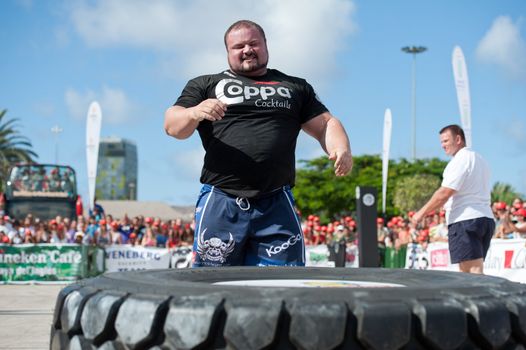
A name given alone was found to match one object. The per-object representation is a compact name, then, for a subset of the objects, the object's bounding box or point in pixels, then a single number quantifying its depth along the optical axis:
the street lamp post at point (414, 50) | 58.81
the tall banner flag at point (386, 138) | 21.25
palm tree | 48.47
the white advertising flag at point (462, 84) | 15.62
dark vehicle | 20.45
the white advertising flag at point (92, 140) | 18.77
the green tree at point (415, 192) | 47.16
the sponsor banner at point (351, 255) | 14.83
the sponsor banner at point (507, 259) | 9.83
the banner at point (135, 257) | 15.53
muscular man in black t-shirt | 2.97
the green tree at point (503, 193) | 50.37
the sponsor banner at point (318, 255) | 14.68
